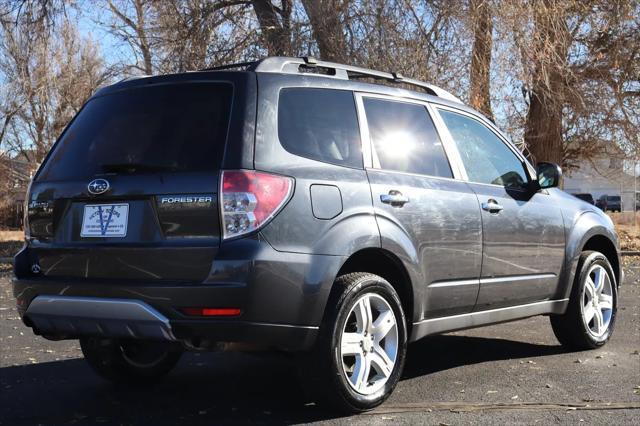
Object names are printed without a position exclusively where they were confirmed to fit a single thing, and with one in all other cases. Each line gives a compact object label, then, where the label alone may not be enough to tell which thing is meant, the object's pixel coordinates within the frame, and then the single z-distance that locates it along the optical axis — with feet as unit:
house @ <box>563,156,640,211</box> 81.65
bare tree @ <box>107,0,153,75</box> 57.21
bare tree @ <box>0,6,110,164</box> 61.94
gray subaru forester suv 13.42
